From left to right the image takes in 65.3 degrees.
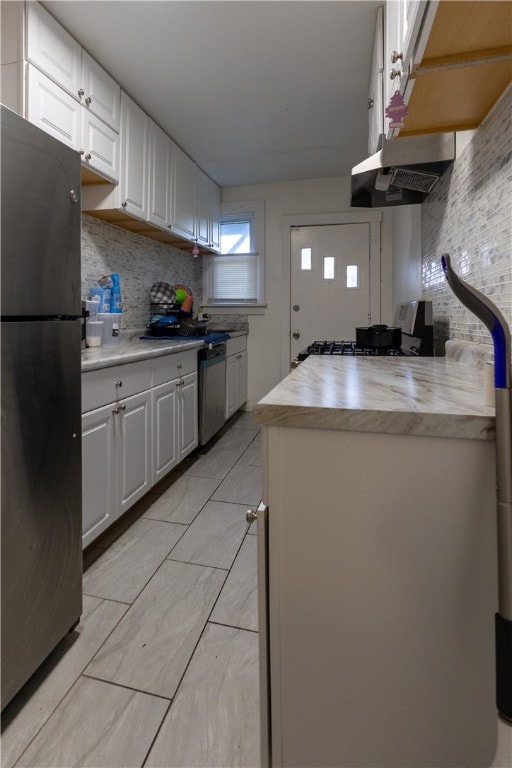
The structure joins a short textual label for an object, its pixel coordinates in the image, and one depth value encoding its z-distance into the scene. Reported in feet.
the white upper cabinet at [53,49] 5.69
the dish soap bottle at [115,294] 8.77
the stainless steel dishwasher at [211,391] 9.89
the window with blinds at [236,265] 14.03
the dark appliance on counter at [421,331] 5.88
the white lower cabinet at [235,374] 12.24
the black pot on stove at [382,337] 6.49
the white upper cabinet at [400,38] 3.04
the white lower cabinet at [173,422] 7.64
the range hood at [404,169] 5.25
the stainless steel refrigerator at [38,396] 3.25
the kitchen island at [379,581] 2.03
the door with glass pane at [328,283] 13.24
